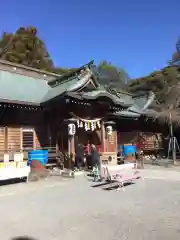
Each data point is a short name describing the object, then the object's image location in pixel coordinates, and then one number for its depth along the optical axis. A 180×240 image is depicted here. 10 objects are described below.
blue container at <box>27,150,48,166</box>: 10.68
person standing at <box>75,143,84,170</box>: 11.44
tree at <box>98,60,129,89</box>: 42.35
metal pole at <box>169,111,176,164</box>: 14.55
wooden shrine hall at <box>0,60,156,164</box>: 11.16
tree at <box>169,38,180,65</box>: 31.84
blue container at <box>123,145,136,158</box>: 14.51
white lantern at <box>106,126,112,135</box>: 13.23
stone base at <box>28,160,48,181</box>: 9.22
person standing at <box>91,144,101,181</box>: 9.19
